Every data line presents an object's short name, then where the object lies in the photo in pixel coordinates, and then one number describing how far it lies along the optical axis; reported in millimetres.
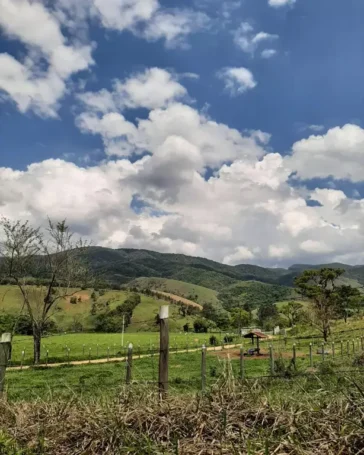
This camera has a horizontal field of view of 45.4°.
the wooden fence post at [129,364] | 7707
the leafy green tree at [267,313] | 98631
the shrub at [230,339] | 68688
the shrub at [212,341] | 60656
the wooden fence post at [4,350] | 7177
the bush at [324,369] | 15004
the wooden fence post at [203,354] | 11391
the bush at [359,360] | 18844
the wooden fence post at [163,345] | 5805
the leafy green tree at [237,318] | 92631
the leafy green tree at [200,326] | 96375
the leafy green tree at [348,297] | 73006
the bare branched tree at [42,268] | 35844
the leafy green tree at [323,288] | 57106
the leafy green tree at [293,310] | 77825
